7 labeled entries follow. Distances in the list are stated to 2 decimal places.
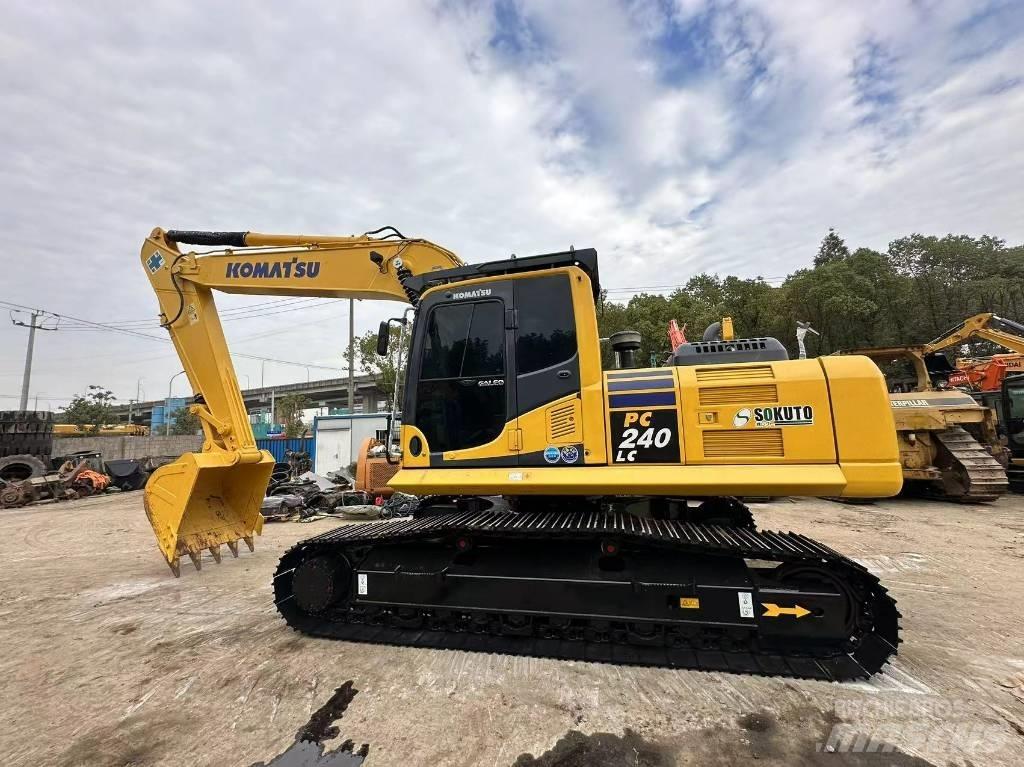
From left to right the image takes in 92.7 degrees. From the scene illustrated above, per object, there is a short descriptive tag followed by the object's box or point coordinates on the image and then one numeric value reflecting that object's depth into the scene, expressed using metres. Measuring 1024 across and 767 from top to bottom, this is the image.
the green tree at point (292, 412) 46.36
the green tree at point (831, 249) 39.69
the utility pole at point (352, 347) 25.55
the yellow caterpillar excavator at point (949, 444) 10.38
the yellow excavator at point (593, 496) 3.38
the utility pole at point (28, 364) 27.75
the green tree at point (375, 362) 27.95
